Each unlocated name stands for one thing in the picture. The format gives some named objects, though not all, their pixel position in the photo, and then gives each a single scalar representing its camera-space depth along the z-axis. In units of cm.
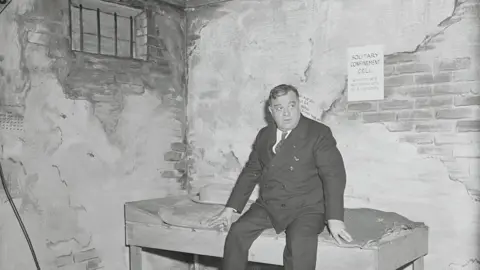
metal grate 258
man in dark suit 237
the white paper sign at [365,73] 289
